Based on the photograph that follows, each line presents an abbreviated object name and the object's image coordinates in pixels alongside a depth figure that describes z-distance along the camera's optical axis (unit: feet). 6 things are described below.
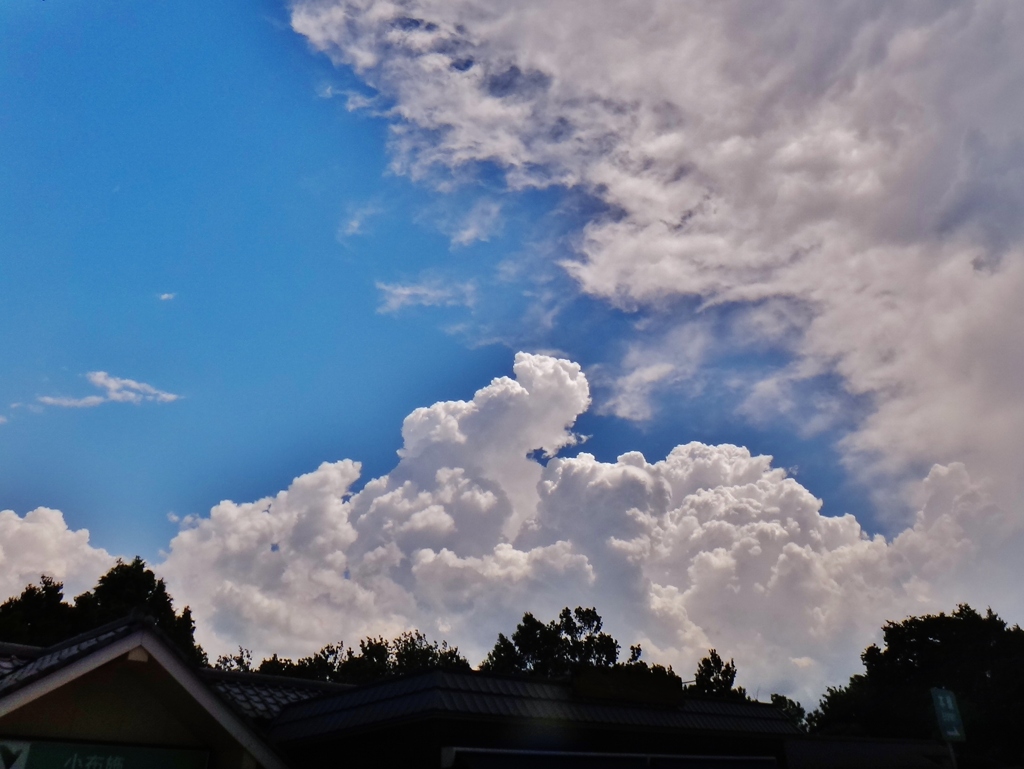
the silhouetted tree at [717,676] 306.96
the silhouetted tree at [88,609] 186.09
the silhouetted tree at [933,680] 227.20
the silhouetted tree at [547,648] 339.57
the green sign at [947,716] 80.07
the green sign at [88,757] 39.96
